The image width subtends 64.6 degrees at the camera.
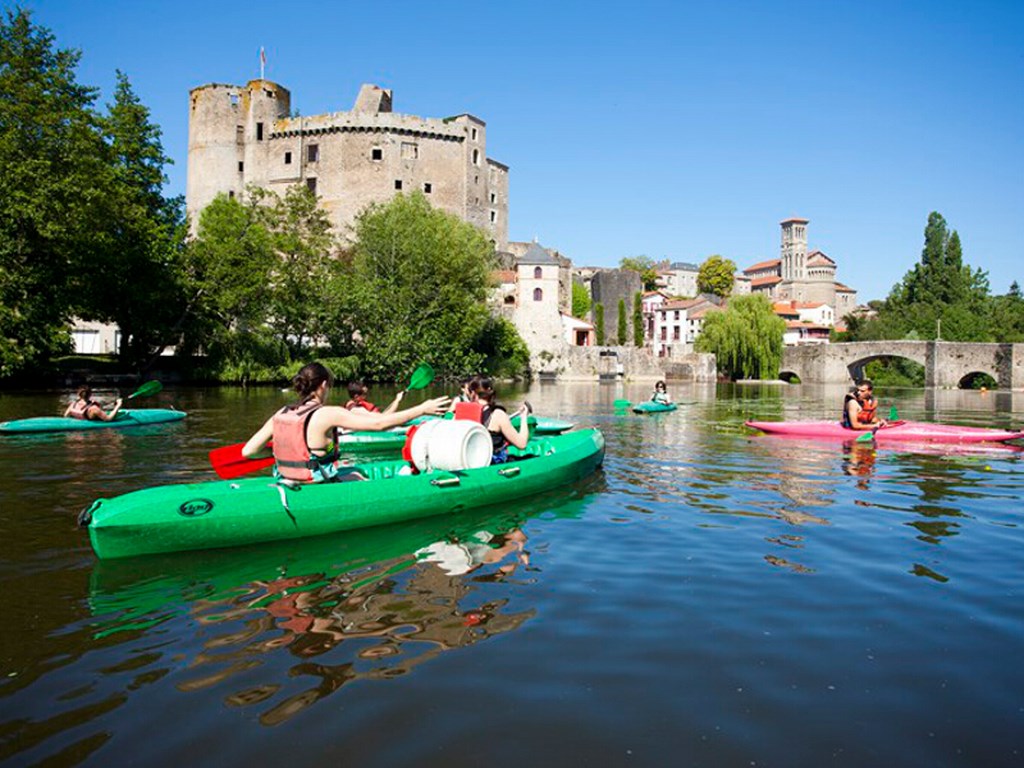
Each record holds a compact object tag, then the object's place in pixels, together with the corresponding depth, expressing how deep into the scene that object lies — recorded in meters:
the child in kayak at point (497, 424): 8.48
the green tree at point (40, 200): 23.12
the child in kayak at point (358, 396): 11.36
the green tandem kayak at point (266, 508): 5.74
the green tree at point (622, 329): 68.38
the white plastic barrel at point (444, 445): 7.67
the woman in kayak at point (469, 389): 8.63
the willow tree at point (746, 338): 53.22
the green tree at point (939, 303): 64.75
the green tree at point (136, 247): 26.91
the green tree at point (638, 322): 68.81
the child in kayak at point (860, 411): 13.93
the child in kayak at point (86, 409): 14.34
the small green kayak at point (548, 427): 13.78
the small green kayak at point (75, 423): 13.52
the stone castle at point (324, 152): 54.94
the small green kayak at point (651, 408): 21.42
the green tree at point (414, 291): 36.44
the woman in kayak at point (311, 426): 6.11
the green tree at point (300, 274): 35.16
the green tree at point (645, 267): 97.38
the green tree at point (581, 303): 71.19
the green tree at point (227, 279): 31.72
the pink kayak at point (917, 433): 13.71
